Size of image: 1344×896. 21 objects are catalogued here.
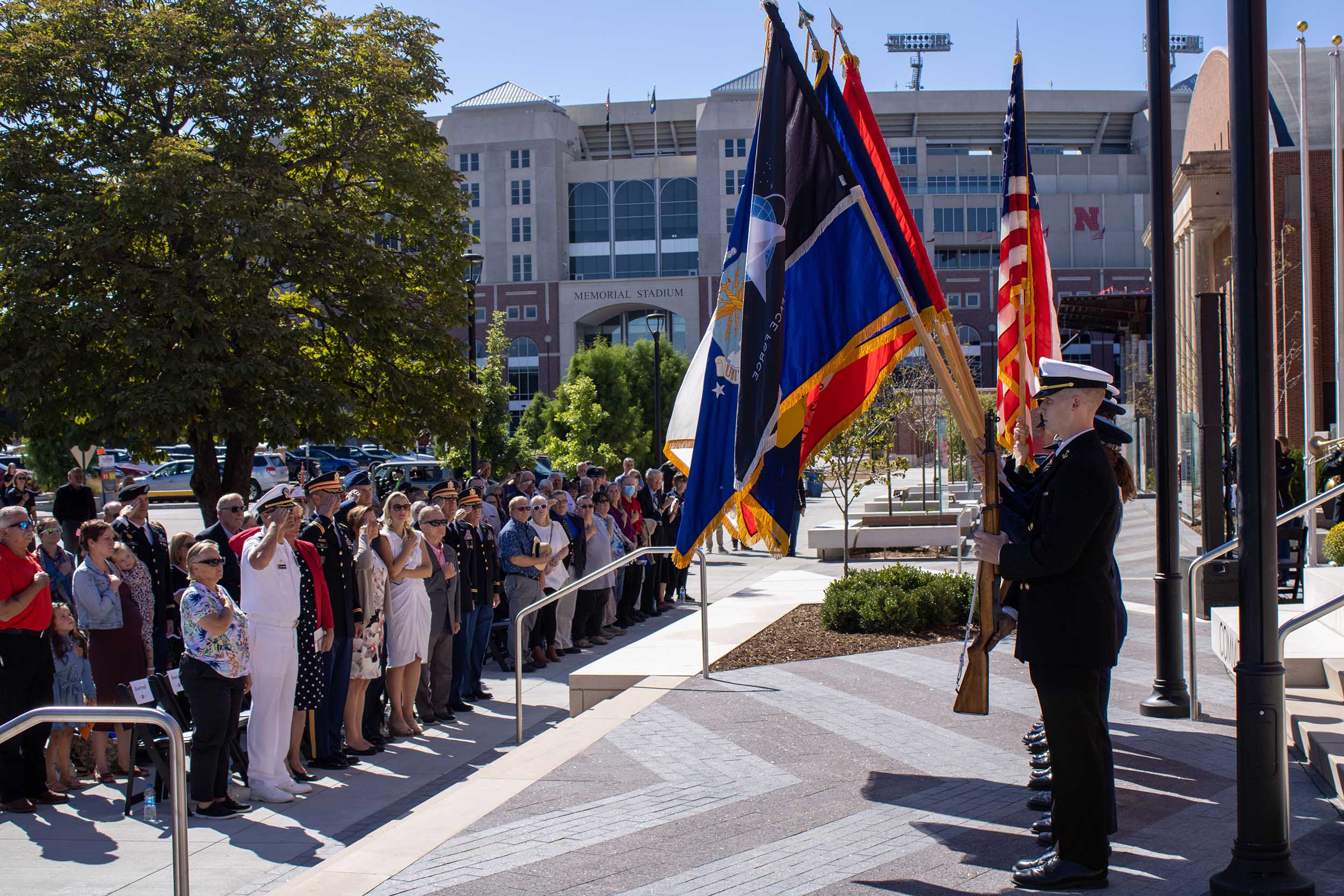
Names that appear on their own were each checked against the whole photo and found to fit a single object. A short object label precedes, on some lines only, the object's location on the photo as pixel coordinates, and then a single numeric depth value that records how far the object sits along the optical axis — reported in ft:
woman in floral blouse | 25.04
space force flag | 21.74
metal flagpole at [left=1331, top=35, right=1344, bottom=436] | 62.85
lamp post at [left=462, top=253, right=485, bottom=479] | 72.49
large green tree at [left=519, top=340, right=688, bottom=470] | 152.56
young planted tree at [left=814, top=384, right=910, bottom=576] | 67.51
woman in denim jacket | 27.86
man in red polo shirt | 25.79
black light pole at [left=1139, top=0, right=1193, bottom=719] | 26.08
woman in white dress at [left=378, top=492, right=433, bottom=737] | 32.12
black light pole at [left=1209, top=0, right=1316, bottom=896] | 15.11
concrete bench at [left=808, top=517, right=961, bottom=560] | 72.74
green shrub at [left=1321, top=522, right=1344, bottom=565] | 40.91
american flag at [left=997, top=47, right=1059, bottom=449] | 29.22
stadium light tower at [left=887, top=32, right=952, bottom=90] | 369.71
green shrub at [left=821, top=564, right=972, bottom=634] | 38.37
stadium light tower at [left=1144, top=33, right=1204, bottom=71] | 396.78
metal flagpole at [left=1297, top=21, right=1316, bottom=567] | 67.15
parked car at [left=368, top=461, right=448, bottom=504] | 125.18
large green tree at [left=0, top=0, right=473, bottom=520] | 59.16
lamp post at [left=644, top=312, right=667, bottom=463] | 105.81
